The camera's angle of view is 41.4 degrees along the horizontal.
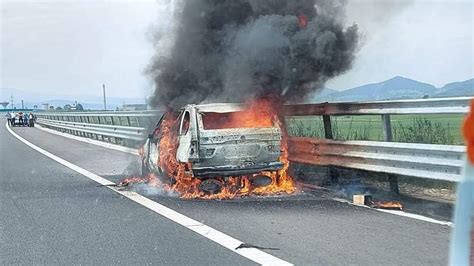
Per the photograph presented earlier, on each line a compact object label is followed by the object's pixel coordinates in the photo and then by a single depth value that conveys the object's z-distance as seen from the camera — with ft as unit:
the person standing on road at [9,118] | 205.87
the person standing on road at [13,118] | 195.00
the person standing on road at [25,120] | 192.24
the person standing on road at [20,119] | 192.95
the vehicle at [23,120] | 192.24
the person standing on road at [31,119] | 191.40
